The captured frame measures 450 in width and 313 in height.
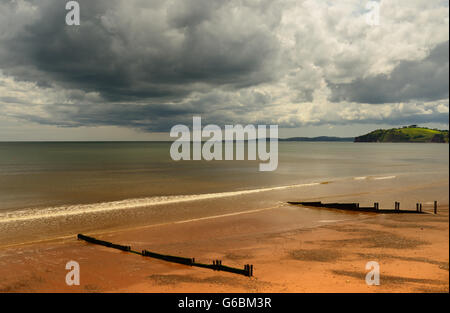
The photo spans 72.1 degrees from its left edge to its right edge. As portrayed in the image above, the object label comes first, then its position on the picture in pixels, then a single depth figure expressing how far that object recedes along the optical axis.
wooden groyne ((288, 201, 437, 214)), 32.04
